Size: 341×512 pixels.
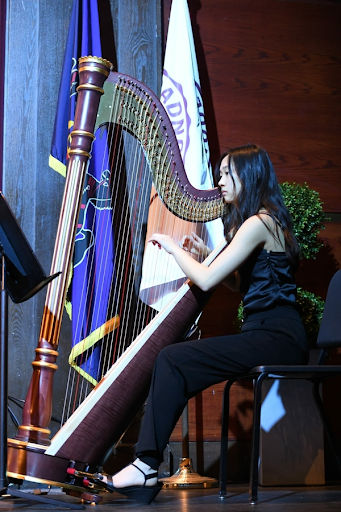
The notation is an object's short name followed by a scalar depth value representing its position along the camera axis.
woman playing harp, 4.84
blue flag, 5.69
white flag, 5.73
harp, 4.79
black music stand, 4.58
